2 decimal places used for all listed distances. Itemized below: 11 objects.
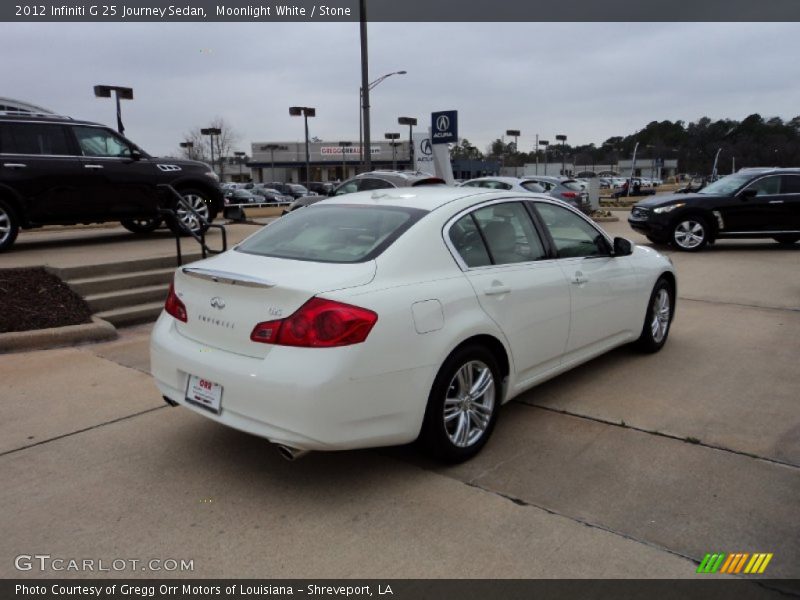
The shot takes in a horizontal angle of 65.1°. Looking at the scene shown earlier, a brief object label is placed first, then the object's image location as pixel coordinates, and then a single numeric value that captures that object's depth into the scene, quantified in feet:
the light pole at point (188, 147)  209.32
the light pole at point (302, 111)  130.93
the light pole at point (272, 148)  258.04
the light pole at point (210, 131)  153.83
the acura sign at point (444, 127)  59.52
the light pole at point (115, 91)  64.80
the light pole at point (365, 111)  58.59
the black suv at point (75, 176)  29.22
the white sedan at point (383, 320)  9.93
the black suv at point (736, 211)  41.16
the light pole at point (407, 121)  113.19
